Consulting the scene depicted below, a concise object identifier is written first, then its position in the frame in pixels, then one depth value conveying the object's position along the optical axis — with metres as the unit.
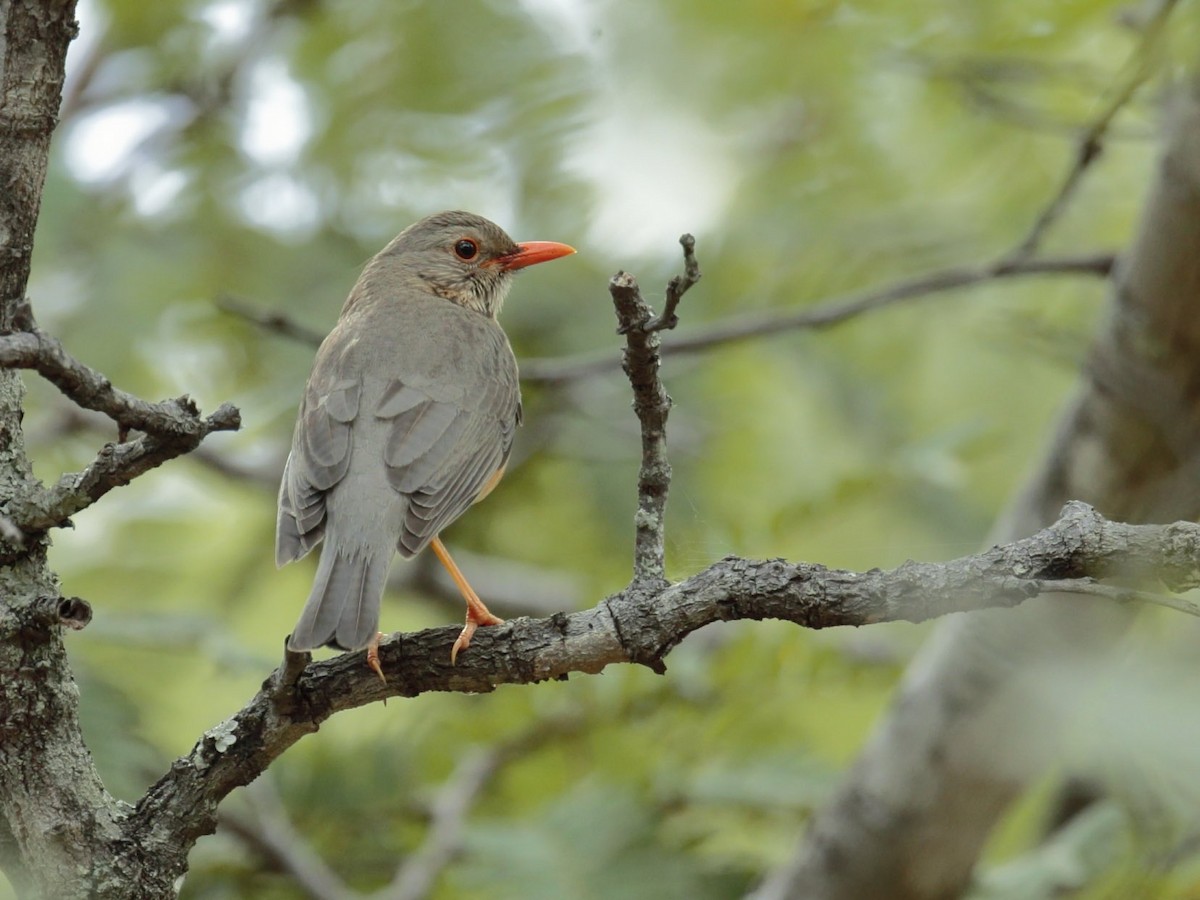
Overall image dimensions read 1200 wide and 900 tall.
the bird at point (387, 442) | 7.59
